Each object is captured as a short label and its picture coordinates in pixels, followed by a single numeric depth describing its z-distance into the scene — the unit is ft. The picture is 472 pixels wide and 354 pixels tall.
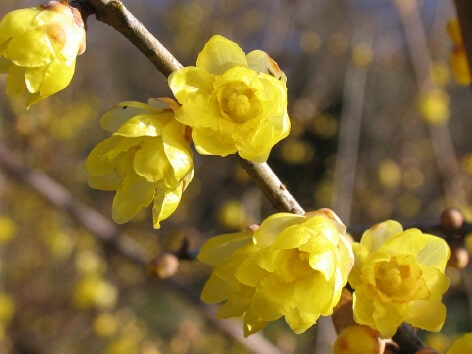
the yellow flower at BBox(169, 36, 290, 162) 0.54
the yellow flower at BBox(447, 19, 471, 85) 0.79
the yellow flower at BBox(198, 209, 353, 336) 0.54
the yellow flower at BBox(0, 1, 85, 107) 0.54
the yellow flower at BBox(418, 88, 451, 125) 2.36
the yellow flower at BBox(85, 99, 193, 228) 0.55
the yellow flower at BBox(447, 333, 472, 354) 0.56
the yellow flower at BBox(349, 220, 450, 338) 0.57
